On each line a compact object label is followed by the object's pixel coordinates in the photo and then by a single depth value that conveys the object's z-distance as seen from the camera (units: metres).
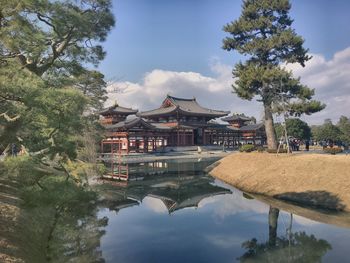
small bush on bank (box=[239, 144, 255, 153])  33.84
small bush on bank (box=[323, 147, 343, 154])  33.09
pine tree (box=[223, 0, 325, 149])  31.69
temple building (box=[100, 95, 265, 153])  53.81
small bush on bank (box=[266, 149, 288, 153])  30.98
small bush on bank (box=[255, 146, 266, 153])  33.21
